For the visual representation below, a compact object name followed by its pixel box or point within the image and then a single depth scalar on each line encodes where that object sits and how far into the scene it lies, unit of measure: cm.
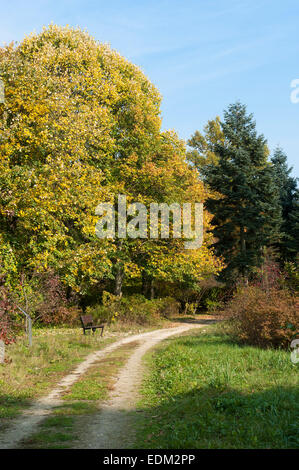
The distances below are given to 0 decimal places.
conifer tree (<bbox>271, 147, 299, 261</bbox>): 3481
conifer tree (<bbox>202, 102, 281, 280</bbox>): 3030
